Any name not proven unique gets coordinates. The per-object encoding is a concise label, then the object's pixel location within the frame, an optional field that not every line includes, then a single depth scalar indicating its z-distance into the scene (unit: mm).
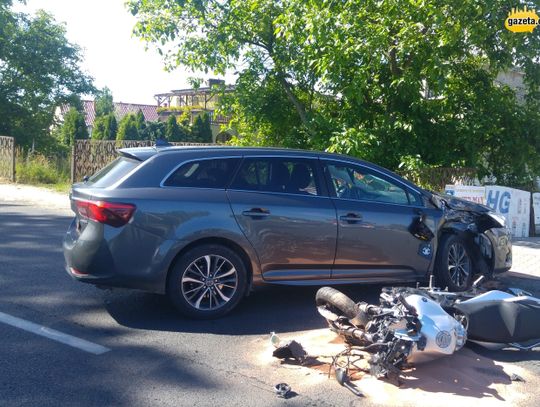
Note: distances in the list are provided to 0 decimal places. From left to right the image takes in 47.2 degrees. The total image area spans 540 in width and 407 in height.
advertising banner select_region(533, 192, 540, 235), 13234
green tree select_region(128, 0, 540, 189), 12227
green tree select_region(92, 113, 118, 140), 41812
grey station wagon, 5703
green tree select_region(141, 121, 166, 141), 40125
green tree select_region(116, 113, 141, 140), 38375
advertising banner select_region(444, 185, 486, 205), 12508
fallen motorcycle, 4684
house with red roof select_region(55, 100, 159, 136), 61934
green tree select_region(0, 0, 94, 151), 29250
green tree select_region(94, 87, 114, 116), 65550
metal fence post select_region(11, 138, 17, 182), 21066
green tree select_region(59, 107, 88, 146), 38406
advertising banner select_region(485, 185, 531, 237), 12602
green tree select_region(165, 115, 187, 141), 38531
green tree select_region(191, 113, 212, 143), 40094
